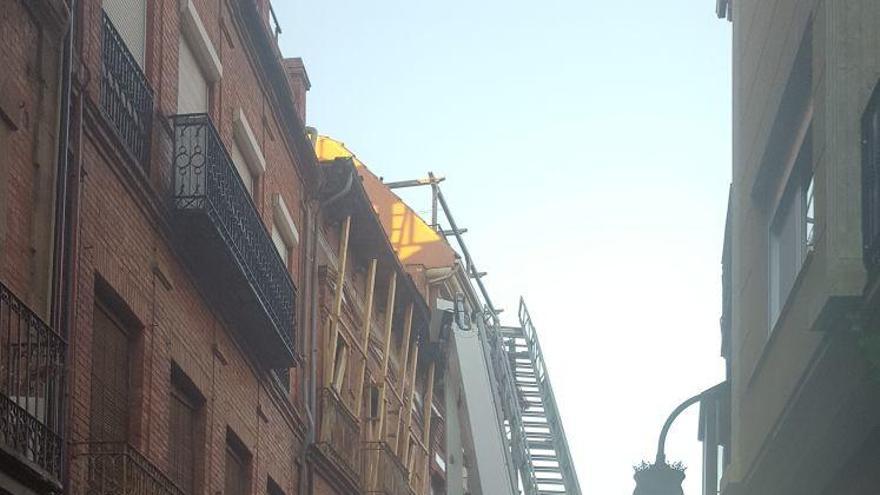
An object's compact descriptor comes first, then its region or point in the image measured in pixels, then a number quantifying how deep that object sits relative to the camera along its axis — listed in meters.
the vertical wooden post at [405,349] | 31.39
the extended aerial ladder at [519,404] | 27.69
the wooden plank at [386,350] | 30.06
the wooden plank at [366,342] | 28.58
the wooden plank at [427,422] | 33.97
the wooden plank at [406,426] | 32.06
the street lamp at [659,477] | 12.24
